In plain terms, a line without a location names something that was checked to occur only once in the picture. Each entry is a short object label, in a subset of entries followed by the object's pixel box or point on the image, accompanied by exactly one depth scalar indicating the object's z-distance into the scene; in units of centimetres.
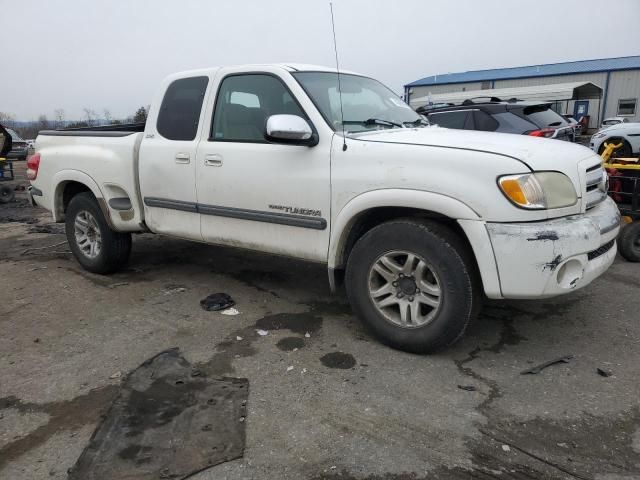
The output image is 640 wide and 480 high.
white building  3211
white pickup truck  296
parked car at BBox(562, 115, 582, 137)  941
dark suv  814
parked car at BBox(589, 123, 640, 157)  1157
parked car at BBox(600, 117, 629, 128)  2239
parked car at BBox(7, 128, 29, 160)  1595
